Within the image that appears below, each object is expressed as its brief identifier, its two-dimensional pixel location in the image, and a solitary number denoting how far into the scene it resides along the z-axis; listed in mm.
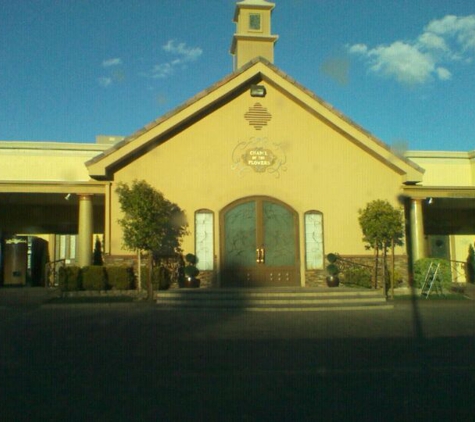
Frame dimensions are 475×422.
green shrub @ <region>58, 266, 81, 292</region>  17969
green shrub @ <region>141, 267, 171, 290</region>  18203
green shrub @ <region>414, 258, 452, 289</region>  19016
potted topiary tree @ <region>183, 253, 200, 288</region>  18812
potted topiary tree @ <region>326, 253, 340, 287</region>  19297
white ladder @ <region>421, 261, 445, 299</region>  18781
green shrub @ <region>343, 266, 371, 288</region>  19375
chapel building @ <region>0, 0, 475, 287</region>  19578
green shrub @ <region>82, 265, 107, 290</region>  18047
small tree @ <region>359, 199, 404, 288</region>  19156
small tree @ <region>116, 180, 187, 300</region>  17672
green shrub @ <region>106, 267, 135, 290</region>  18250
